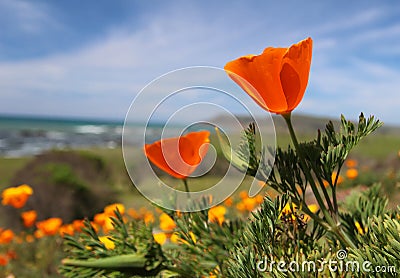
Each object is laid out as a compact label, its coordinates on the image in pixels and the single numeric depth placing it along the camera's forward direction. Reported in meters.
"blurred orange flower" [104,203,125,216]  0.61
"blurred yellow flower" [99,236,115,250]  0.30
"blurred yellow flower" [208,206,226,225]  0.44
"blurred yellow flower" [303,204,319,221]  0.42
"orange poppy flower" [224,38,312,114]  0.23
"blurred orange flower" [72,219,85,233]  2.10
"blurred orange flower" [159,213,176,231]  0.47
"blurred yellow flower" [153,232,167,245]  0.34
